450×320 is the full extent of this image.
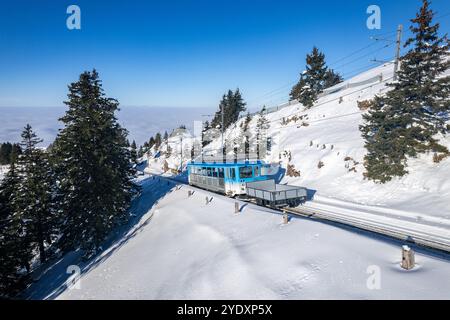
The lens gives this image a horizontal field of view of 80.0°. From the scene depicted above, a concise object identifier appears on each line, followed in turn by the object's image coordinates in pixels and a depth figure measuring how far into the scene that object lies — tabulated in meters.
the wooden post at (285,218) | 14.33
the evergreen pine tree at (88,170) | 22.50
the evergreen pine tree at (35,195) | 25.84
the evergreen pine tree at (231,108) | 76.31
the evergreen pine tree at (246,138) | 46.58
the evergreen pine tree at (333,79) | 85.31
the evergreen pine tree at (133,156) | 29.83
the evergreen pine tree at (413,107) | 20.84
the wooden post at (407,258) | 8.34
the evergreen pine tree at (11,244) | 20.27
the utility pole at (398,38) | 28.53
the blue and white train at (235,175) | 23.36
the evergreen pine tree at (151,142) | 123.44
